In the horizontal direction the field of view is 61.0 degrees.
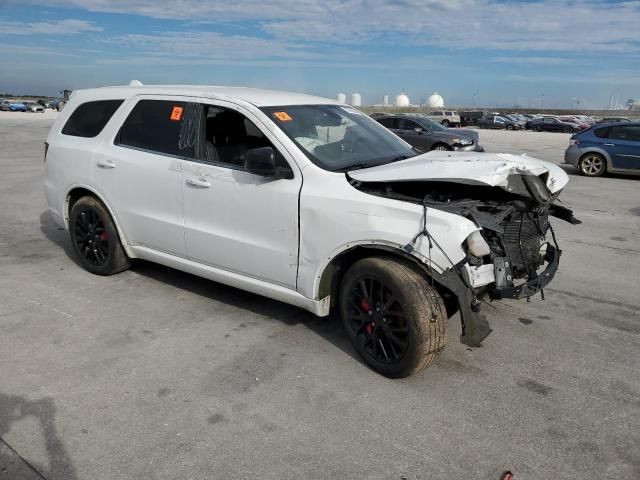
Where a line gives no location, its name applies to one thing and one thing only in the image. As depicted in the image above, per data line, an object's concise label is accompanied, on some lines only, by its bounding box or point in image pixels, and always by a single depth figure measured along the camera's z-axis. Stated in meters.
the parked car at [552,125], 48.31
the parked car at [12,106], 56.62
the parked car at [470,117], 55.12
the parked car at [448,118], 49.07
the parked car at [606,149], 13.38
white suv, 3.37
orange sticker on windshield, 4.10
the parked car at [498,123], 51.77
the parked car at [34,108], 57.69
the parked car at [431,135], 16.88
